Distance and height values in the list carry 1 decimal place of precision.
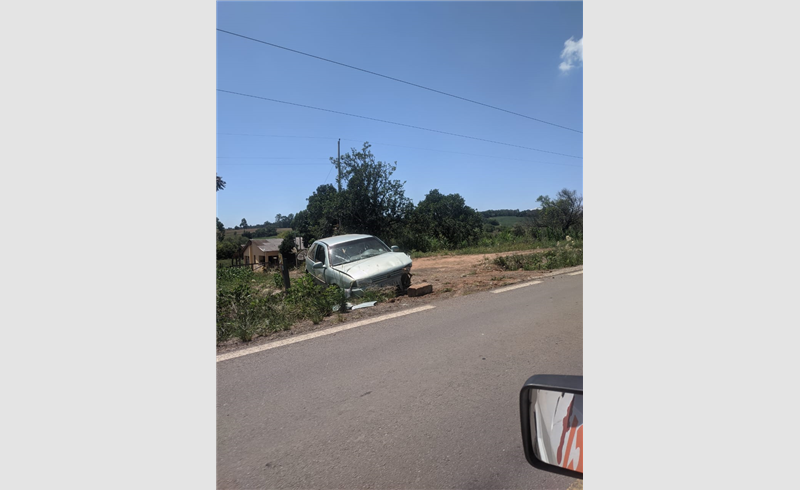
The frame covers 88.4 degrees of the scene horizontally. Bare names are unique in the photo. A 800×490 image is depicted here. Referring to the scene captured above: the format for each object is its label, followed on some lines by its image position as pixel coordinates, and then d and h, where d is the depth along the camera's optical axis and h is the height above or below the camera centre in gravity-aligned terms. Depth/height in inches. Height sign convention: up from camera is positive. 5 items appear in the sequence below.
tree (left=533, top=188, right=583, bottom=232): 838.0 +70.1
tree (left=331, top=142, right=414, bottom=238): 1017.5 +109.9
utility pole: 995.0 +199.4
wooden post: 346.0 -24.6
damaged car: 307.0 -16.6
